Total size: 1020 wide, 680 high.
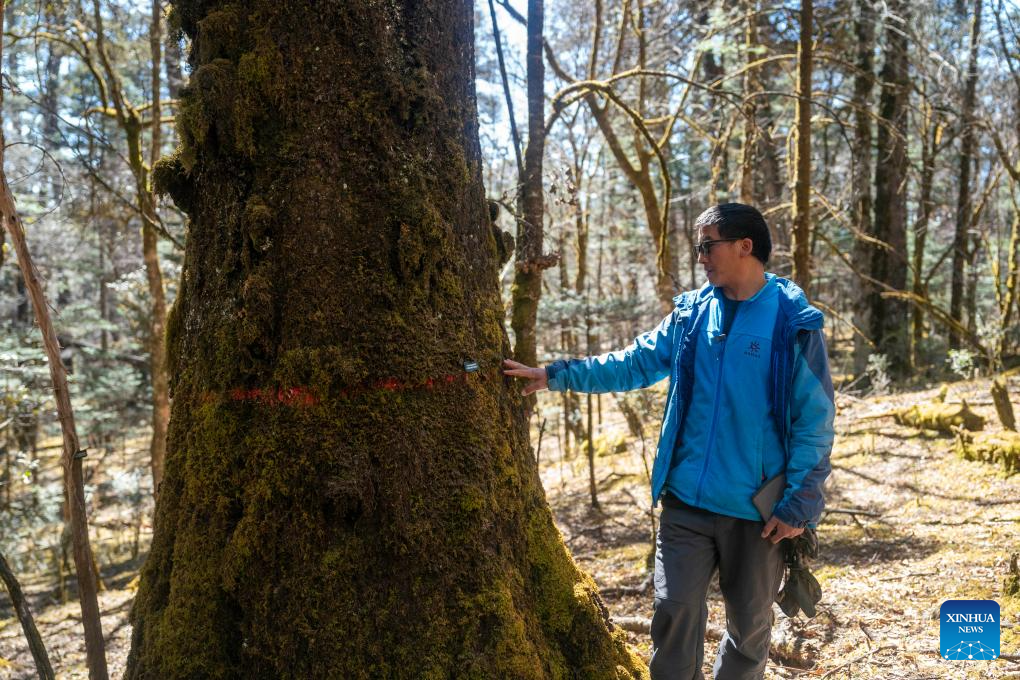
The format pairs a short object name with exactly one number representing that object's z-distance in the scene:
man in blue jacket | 2.52
